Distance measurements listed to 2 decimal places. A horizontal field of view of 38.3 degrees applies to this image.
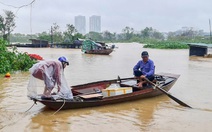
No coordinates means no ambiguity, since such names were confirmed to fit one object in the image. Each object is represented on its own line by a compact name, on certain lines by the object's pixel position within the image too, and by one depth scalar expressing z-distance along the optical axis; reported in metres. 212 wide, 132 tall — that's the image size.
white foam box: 7.38
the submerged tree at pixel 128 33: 82.06
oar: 7.64
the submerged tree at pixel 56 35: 50.09
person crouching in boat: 6.47
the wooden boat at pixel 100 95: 6.62
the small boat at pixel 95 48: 27.36
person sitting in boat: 7.98
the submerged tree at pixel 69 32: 46.34
